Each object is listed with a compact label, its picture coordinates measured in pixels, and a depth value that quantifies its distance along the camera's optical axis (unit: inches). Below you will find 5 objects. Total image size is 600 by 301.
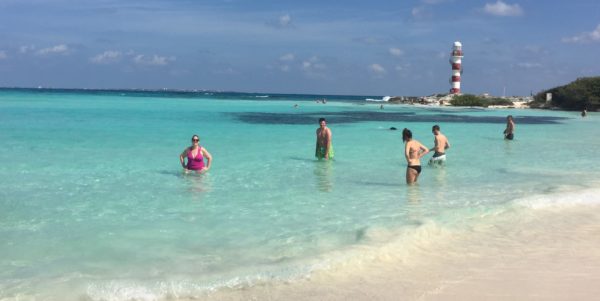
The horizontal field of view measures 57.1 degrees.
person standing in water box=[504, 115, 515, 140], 935.4
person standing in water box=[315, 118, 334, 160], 594.2
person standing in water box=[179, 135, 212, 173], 498.3
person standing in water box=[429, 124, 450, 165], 575.5
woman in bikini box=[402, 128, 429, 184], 440.1
